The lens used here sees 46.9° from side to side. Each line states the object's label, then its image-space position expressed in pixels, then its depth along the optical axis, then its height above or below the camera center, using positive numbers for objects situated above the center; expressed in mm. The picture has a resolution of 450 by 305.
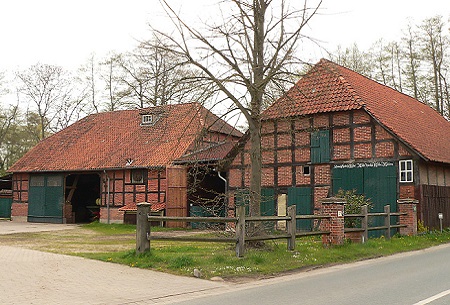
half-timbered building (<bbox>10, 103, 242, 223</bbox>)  26609 +1337
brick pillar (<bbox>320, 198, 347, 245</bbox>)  14148 -695
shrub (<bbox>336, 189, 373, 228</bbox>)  16469 -293
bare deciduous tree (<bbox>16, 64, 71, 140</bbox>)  42938 +8354
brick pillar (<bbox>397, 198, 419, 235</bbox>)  18484 -734
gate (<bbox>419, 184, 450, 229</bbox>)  19547 -353
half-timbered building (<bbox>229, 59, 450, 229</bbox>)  19469 +1666
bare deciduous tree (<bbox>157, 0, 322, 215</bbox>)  13016 +3356
